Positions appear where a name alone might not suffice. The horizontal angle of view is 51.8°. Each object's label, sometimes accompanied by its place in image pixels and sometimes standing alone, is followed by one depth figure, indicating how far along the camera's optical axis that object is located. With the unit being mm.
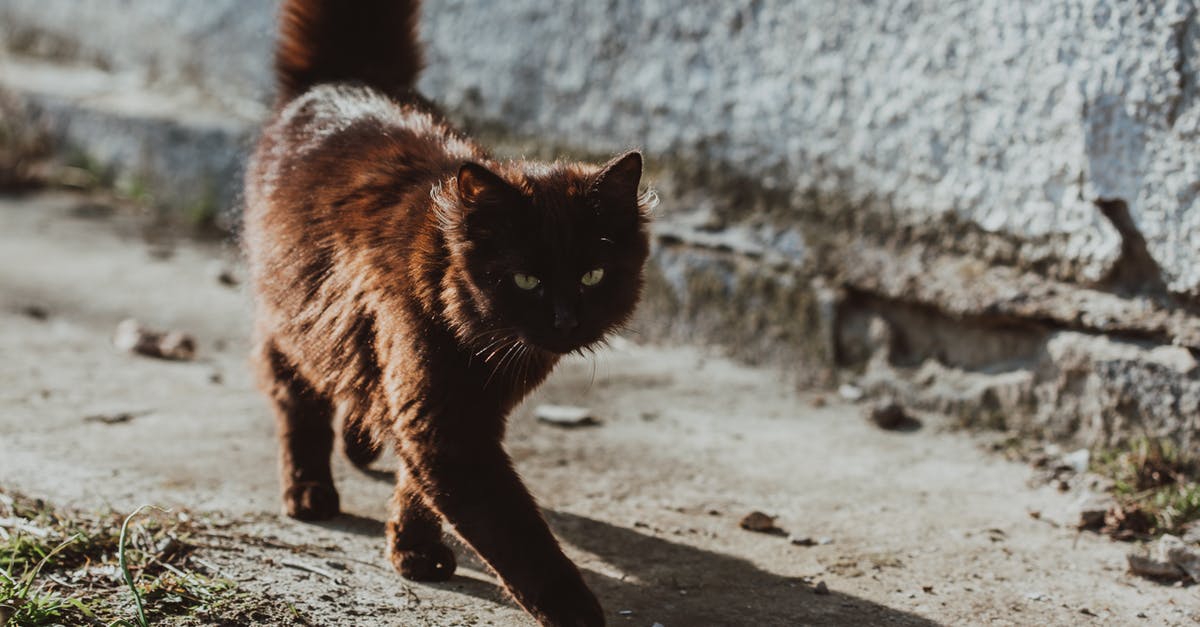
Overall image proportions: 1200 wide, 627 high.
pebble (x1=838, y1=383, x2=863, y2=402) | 4035
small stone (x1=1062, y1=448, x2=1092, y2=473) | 3408
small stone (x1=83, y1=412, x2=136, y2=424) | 3594
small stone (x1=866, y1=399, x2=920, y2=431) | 3824
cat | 2512
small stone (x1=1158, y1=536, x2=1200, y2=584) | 2807
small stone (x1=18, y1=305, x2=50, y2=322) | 4520
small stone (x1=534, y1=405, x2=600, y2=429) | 3859
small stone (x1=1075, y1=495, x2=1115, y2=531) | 3115
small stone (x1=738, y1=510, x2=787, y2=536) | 3109
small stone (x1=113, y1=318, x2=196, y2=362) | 4230
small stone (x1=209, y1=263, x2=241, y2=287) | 5082
